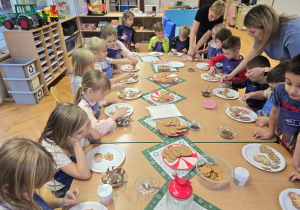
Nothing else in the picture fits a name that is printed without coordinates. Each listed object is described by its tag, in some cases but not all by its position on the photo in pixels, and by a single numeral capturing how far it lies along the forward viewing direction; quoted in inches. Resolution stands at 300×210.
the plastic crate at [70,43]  188.3
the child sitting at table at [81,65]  72.8
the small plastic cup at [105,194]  35.4
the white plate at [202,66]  103.3
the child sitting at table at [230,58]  90.0
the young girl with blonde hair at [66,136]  42.4
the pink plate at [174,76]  88.3
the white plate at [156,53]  125.0
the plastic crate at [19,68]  120.7
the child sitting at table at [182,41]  132.1
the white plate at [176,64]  104.7
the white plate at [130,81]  87.2
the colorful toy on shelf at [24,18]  120.5
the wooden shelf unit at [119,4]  228.5
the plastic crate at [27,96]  129.0
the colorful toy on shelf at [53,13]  149.7
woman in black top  114.5
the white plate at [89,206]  35.6
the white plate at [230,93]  75.8
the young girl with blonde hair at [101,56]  86.3
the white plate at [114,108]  65.1
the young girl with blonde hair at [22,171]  30.1
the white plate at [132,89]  79.4
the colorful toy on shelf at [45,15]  141.1
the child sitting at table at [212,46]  112.5
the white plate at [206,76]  89.5
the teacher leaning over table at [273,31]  62.2
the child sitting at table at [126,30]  146.3
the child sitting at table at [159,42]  133.5
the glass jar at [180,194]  32.7
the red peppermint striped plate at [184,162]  44.6
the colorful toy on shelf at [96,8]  199.9
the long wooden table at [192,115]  54.4
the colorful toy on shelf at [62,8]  184.8
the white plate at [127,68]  100.8
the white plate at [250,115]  62.1
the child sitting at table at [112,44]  101.2
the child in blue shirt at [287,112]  47.3
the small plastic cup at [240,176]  39.7
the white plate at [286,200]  35.9
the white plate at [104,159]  44.7
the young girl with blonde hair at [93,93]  58.3
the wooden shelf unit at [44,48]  124.5
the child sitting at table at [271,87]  59.9
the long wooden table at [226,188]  37.2
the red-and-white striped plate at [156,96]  72.6
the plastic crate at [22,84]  125.2
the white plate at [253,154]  44.8
